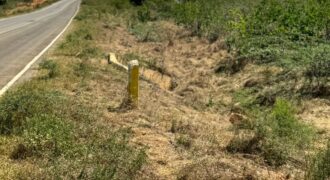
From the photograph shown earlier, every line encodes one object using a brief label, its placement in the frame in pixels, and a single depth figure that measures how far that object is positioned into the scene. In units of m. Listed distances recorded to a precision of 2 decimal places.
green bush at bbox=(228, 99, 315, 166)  7.82
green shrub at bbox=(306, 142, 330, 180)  6.37
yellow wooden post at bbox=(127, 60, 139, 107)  9.91
